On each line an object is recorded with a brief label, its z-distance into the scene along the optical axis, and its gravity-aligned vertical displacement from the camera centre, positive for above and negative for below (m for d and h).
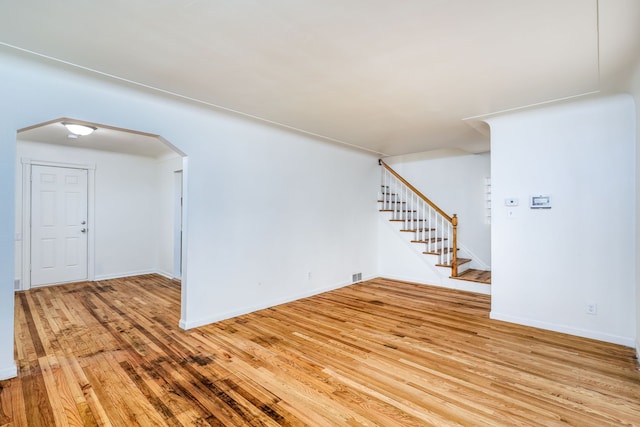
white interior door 5.30 -0.13
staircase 5.48 -0.13
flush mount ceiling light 3.83 +1.14
